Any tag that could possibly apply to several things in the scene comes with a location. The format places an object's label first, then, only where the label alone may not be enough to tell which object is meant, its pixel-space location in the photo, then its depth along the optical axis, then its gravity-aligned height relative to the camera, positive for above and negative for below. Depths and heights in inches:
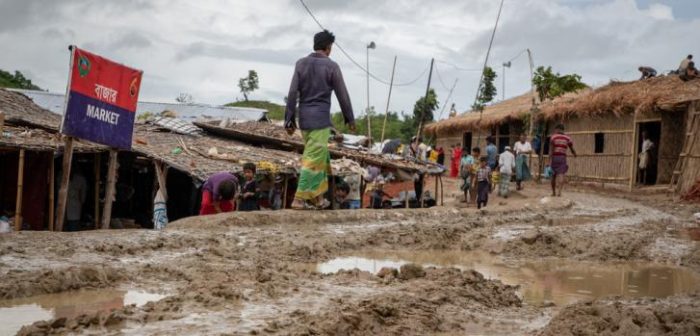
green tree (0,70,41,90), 1267.2 +147.5
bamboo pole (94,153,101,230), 481.2 -15.1
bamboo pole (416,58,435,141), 950.2 +155.8
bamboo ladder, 673.6 +61.0
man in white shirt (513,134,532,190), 718.7 +35.1
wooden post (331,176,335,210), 552.7 -8.8
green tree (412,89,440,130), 1300.2 +155.8
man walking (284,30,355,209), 314.2 +35.6
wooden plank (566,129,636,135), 781.5 +81.7
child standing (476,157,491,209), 569.0 +8.8
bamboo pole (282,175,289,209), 539.6 -12.8
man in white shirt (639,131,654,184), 749.3 +54.6
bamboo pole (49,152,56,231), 400.2 -19.7
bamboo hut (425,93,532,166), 997.8 +102.1
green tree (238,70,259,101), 1631.4 +215.7
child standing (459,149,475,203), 637.9 +18.5
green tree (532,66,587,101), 840.3 +139.1
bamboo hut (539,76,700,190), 701.3 +84.7
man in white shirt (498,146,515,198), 652.7 +23.2
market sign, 381.4 +36.9
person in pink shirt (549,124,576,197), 569.3 +39.1
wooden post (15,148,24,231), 386.0 -20.0
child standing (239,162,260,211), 398.9 -11.9
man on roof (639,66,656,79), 888.3 +169.2
